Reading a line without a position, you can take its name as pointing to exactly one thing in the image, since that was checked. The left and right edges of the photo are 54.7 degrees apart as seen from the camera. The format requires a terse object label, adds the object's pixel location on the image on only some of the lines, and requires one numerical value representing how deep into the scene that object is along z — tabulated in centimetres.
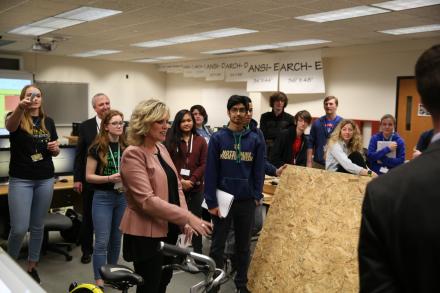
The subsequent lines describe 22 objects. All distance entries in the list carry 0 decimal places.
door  768
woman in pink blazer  206
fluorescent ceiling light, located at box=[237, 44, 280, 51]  872
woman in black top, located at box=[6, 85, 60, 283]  308
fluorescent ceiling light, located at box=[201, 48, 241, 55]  981
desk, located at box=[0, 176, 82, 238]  440
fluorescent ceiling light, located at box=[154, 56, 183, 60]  1158
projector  865
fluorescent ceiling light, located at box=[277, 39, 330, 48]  799
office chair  411
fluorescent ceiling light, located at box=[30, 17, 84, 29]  667
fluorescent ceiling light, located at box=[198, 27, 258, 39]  713
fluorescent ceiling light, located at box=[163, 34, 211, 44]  803
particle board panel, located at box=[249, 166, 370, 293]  262
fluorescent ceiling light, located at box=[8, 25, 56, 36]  753
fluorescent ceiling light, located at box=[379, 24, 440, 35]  635
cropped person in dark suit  88
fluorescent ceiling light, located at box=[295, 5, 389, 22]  533
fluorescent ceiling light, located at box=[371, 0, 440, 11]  491
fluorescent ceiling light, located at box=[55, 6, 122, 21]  590
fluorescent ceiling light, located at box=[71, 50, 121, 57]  1067
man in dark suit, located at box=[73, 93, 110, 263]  340
